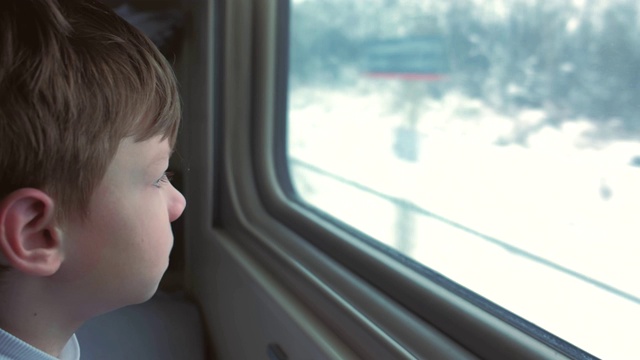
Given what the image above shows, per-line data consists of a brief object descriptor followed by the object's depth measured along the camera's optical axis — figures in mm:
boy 658
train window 837
